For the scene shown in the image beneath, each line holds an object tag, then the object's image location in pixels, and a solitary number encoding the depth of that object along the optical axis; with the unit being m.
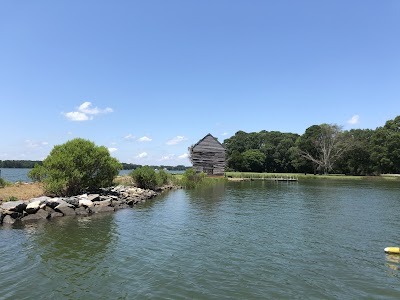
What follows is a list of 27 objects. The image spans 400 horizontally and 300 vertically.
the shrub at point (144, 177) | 40.31
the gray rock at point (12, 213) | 20.27
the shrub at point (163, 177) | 44.34
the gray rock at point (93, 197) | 26.14
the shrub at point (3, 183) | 31.48
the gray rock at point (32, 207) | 21.09
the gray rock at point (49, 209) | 21.94
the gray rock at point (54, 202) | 22.48
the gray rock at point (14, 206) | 20.59
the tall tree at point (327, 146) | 84.88
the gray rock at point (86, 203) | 24.31
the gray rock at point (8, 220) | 19.81
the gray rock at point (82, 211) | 23.39
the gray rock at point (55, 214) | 22.01
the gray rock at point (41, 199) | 22.28
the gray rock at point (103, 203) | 25.61
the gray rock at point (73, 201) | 24.06
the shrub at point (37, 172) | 26.80
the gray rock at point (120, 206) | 26.68
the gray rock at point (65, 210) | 22.61
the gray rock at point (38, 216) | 20.72
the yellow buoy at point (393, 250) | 13.41
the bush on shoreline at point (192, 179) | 49.41
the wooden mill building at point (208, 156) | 68.00
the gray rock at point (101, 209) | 24.67
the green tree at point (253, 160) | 98.81
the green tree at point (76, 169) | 26.67
